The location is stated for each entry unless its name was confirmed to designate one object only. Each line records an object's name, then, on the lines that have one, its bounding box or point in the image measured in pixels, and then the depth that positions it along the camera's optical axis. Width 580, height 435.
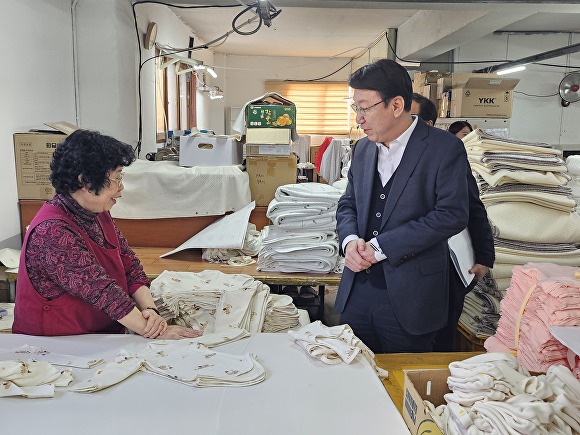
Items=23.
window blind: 10.87
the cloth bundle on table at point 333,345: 1.27
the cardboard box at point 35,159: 2.74
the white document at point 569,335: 1.05
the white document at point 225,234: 2.78
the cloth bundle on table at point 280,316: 1.83
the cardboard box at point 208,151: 3.26
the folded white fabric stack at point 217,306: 1.73
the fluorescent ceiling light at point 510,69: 6.35
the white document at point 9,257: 2.51
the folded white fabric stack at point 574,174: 2.36
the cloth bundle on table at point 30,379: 1.10
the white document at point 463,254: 1.84
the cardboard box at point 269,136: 3.15
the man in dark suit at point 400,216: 1.58
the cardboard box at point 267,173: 3.17
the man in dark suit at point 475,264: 1.85
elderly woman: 1.48
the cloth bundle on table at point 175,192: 2.96
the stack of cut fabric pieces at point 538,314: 1.32
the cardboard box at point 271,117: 3.19
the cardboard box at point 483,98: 5.15
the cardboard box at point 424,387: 0.98
